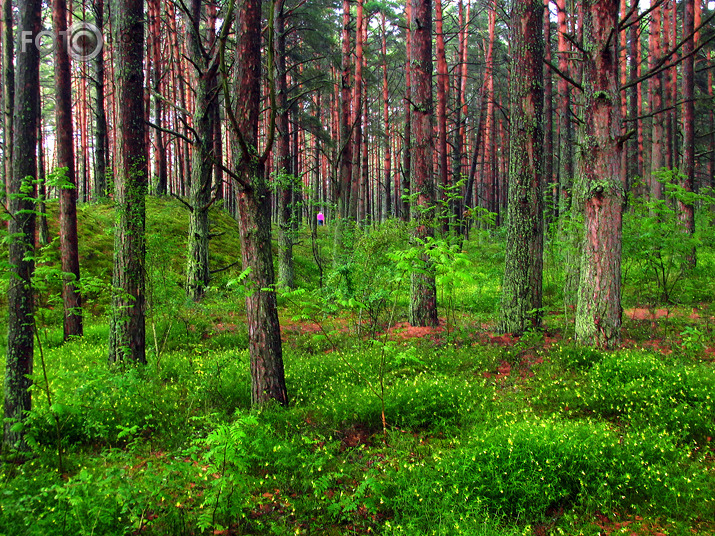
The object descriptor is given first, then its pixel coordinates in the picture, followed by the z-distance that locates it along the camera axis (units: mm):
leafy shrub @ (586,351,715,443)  4586
